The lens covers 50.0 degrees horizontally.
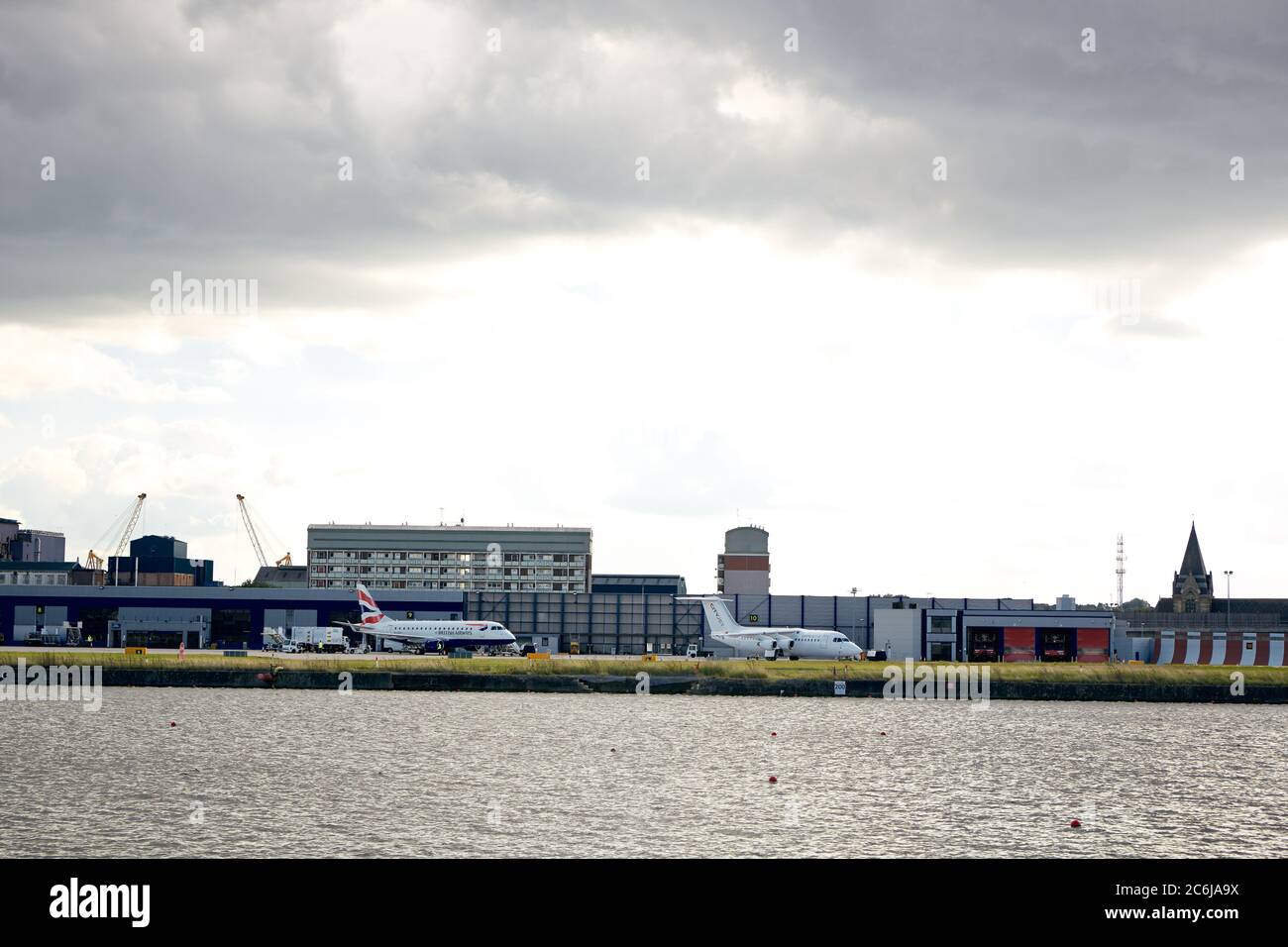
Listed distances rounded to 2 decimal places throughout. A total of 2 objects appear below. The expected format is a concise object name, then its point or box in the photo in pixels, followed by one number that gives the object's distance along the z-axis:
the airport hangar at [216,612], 187.88
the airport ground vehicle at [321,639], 184.85
